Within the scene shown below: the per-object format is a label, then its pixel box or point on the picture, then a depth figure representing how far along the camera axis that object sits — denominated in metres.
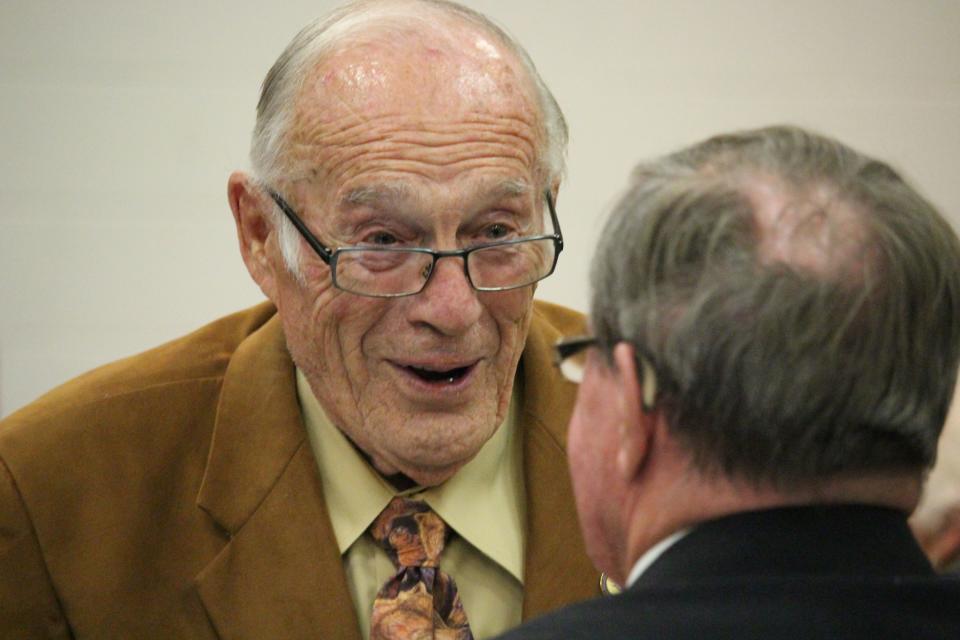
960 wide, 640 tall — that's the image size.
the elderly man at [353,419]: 2.49
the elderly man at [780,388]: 2.21
